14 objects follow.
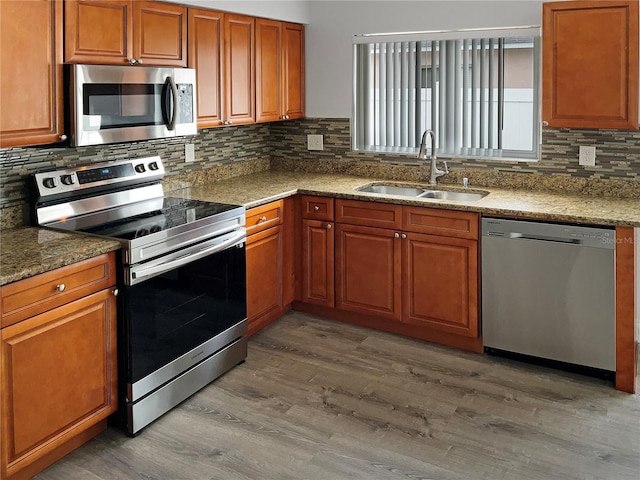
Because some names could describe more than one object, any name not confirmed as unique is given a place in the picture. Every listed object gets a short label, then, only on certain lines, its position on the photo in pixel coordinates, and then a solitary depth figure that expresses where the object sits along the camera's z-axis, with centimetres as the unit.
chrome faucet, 400
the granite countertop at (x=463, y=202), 318
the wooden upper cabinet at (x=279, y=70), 407
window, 390
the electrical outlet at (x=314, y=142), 461
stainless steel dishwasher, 315
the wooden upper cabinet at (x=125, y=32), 275
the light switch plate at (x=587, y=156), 366
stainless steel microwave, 278
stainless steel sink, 395
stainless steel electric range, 271
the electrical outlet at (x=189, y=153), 393
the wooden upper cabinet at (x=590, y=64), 318
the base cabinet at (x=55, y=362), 225
